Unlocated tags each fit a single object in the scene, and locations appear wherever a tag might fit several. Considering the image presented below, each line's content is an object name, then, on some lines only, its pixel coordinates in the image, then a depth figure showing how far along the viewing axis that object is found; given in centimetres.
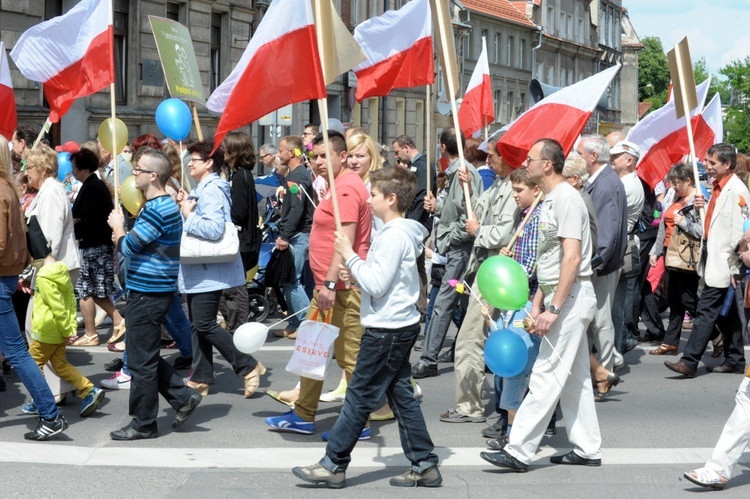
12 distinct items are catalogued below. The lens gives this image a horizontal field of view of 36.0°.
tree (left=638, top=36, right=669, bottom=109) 10675
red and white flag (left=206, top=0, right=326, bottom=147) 709
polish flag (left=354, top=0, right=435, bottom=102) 1062
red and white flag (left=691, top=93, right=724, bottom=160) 1261
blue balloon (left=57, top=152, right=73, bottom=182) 1230
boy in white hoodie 607
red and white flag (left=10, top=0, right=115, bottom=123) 961
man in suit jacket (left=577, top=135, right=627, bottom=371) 840
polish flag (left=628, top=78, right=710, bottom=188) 1172
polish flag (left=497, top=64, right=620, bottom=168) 809
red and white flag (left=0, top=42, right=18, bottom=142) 1038
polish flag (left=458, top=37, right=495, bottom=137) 1256
